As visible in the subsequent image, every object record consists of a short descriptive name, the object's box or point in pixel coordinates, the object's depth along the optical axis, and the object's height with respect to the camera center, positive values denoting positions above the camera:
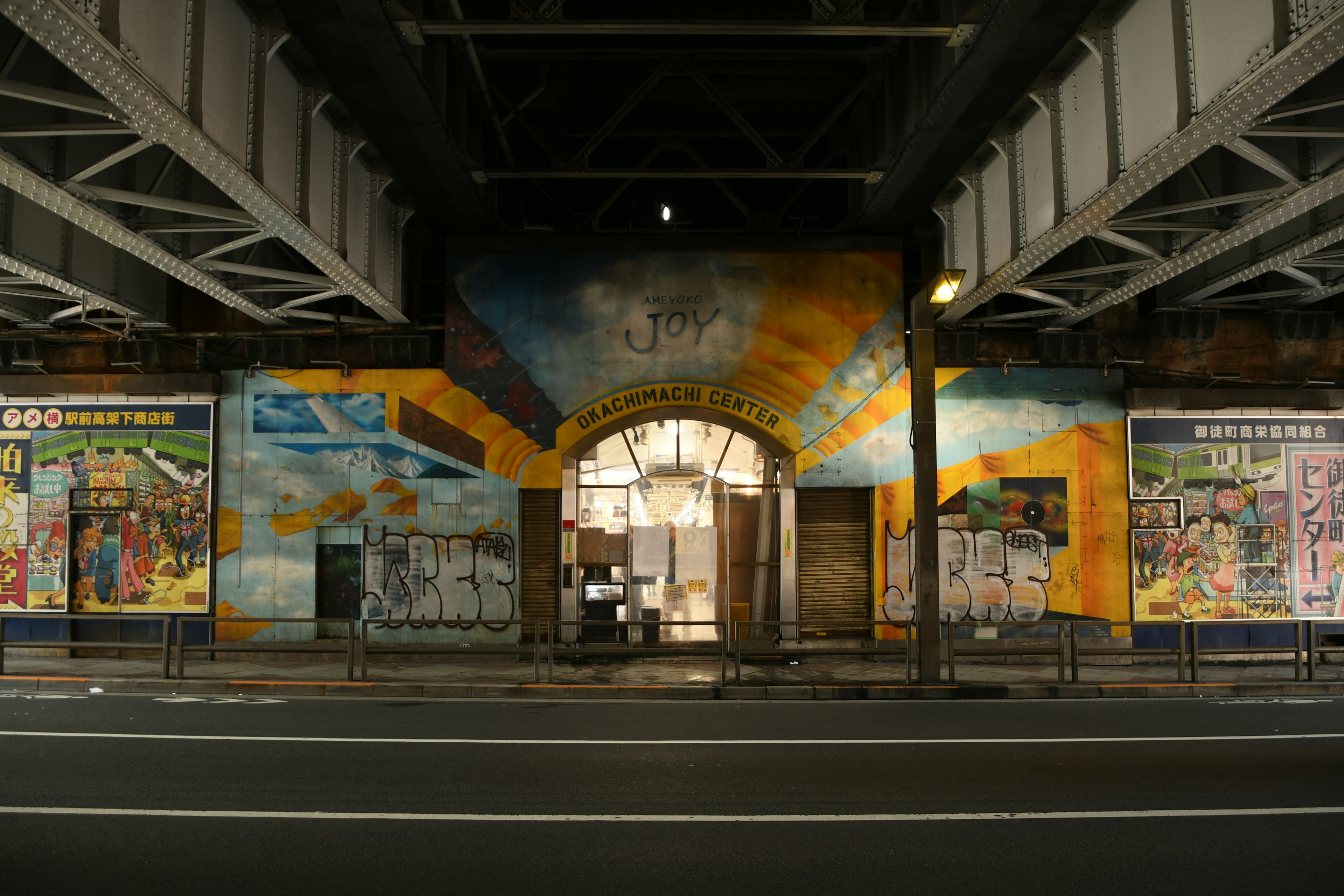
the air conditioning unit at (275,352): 16.22 +3.15
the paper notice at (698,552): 16.11 -0.67
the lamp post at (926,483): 12.59 +0.52
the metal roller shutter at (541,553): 15.82 -0.66
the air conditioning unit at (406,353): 16.30 +3.13
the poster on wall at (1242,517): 16.06 +0.00
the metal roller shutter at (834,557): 15.91 -0.74
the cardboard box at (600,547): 16.02 -0.57
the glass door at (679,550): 16.03 -0.62
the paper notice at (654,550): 16.08 -0.62
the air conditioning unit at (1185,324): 16.44 +3.74
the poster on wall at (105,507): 15.99 +0.18
